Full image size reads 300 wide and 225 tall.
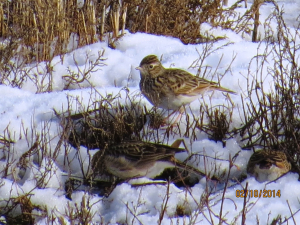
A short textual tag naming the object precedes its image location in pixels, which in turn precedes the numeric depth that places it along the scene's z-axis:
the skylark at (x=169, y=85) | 6.03
